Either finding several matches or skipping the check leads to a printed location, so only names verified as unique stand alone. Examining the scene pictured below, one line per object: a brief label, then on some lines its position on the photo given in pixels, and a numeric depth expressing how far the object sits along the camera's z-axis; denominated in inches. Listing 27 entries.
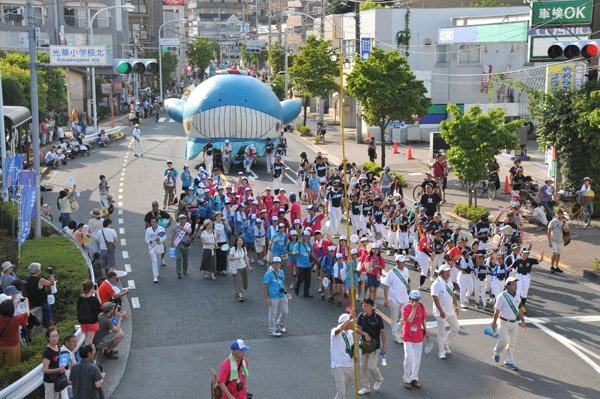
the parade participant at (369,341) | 462.6
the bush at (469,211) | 962.1
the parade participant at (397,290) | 554.9
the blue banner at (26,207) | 690.8
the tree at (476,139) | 948.6
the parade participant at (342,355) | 443.8
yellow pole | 426.2
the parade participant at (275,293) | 565.3
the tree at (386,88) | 1226.0
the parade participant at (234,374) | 401.4
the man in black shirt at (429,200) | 877.8
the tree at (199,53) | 4276.6
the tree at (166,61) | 3029.0
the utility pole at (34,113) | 709.3
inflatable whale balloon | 1274.6
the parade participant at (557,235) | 757.3
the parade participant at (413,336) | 478.6
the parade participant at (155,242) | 709.9
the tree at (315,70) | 1923.0
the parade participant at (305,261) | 654.5
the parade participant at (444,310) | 530.6
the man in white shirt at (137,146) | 1458.8
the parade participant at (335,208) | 895.7
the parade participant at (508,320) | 513.3
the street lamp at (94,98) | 1689.2
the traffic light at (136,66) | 787.6
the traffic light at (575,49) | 713.3
